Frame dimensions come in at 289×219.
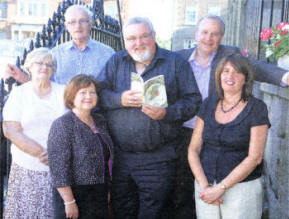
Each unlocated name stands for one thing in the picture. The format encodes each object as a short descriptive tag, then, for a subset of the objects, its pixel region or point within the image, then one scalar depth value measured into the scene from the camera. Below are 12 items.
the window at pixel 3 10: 39.41
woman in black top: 2.71
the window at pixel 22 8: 39.72
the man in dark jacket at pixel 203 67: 3.68
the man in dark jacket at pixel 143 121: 3.12
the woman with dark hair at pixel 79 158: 2.84
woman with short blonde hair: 3.07
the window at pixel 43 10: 40.03
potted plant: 3.93
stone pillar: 3.45
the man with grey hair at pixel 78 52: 3.88
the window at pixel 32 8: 39.78
